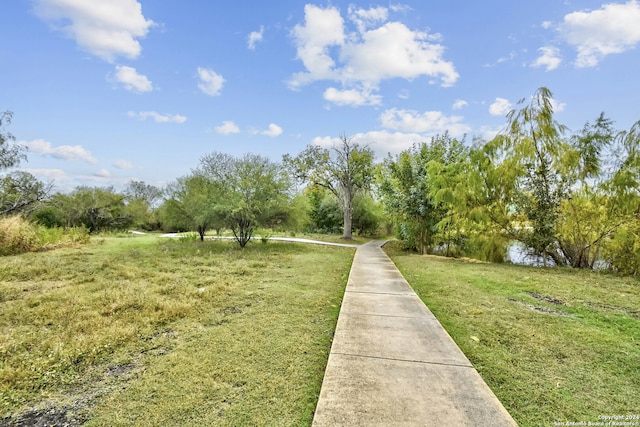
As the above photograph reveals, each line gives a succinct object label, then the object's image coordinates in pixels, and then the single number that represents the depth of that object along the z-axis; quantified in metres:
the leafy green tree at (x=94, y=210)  23.23
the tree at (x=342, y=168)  20.41
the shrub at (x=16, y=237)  9.80
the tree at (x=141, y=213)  28.75
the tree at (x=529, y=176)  9.27
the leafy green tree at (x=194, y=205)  11.91
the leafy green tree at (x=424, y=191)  11.05
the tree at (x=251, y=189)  11.74
